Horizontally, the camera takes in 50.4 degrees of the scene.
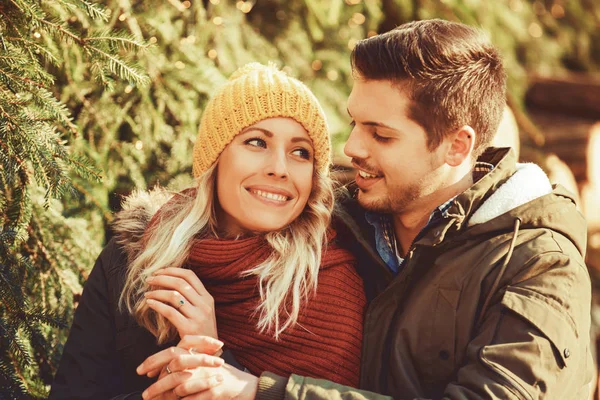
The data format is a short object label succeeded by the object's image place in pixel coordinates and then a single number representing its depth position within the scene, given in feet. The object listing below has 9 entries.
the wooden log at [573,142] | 19.54
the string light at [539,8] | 22.26
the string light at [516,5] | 19.70
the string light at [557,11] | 22.59
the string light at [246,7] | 13.14
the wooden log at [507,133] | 13.73
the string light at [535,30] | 21.40
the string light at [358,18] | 15.27
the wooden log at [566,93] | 21.54
